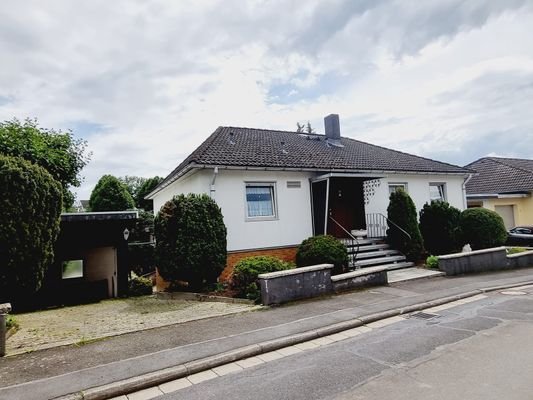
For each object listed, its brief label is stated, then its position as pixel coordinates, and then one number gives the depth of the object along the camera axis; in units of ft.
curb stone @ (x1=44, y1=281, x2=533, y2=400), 12.46
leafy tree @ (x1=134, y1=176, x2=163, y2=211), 90.27
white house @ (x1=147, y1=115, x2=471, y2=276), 35.76
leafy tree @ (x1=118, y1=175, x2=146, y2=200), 125.91
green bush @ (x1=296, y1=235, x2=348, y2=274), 30.78
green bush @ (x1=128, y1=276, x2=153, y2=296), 41.34
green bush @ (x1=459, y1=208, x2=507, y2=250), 40.78
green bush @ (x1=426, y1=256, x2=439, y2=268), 35.67
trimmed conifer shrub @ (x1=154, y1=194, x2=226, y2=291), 28.78
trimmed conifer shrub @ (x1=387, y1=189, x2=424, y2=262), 38.34
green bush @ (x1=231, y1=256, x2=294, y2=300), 26.82
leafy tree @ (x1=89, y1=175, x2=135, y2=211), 69.82
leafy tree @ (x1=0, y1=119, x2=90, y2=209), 43.11
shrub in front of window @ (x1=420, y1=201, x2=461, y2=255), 39.55
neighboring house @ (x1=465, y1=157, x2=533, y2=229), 64.79
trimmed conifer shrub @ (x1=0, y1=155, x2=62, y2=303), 18.90
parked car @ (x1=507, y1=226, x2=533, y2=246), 52.78
